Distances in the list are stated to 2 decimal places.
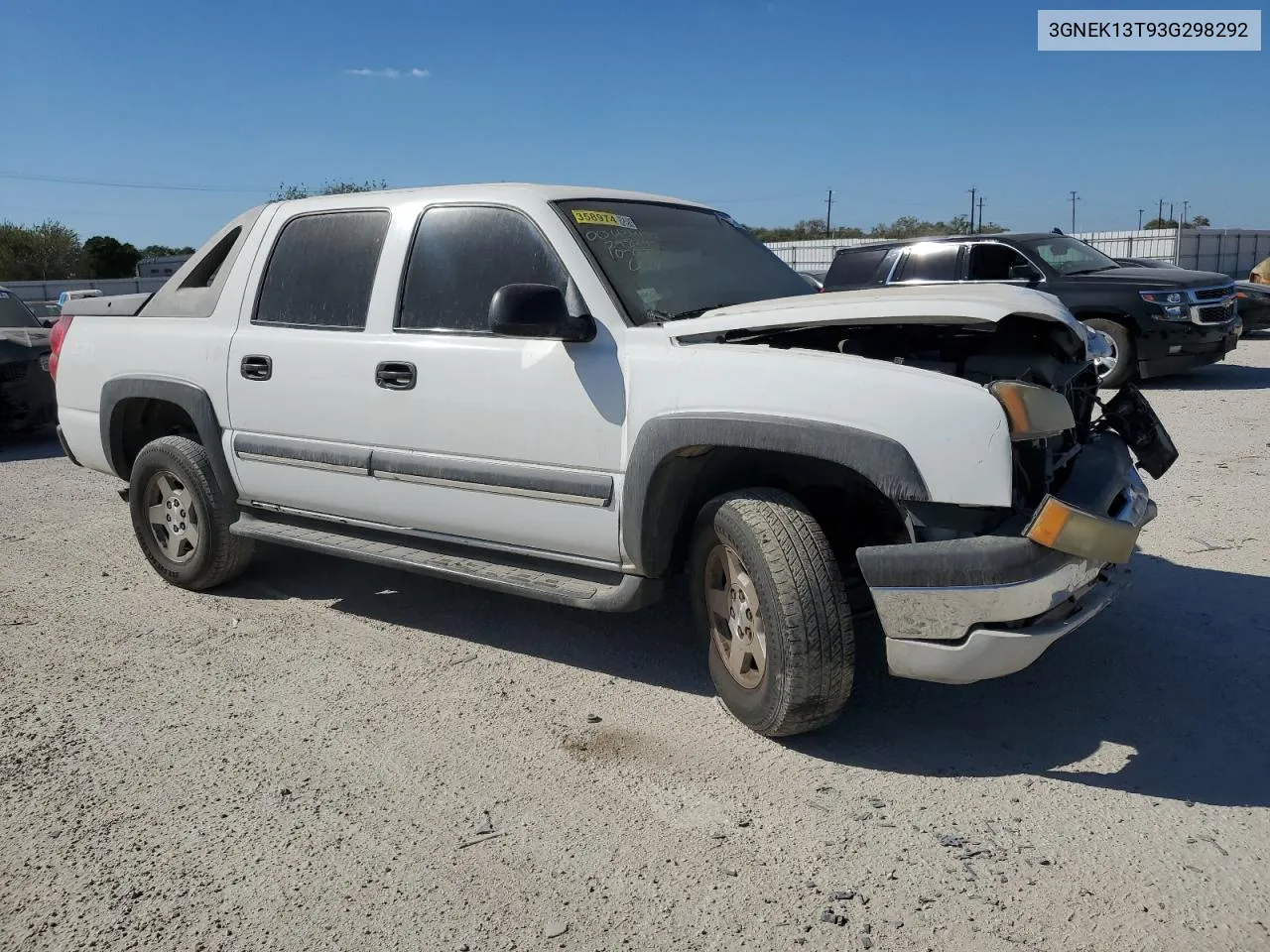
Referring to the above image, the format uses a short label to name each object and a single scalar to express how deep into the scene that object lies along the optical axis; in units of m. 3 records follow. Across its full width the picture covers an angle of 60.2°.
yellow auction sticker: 4.23
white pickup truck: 3.14
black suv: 10.78
